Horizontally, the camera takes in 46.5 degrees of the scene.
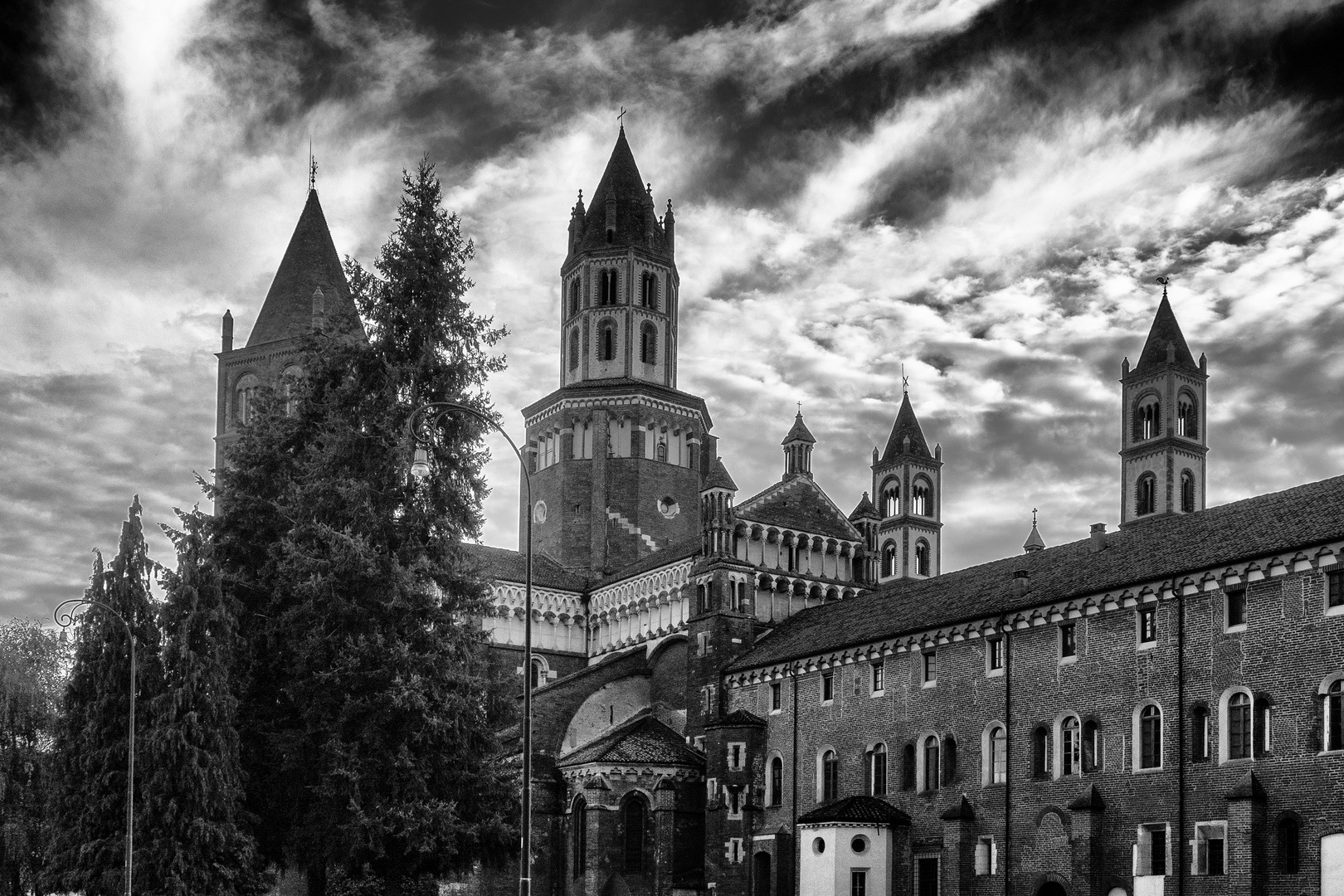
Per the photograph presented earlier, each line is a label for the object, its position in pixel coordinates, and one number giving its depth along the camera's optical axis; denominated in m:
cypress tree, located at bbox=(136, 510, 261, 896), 38.91
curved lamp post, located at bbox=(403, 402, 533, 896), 29.20
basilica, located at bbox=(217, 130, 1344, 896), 38.09
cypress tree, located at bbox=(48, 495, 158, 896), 41.44
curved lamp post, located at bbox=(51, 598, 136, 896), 38.78
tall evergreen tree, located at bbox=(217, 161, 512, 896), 38.31
